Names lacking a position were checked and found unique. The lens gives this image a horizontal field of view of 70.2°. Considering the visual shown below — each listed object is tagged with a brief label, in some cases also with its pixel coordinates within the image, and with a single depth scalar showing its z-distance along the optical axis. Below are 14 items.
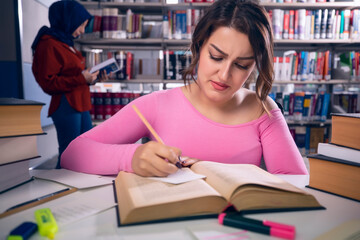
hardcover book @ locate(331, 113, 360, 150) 0.63
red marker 0.41
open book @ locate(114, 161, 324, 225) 0.44
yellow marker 0.40
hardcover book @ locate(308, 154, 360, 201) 0.59
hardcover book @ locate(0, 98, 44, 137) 0.61
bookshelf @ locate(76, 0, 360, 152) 2.66
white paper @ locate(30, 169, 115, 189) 0.64
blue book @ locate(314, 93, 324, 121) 2.82
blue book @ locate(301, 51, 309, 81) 2.75
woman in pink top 0.86
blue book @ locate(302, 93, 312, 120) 2.80
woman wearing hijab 1.84
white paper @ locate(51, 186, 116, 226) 0.46
